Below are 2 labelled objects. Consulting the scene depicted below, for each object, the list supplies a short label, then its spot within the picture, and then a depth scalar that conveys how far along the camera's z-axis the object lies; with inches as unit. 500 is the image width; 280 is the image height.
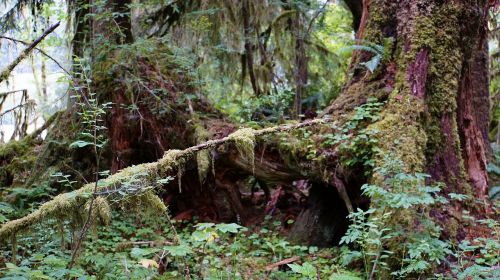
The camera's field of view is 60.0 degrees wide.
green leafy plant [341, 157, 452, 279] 129.8
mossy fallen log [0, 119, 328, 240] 113.7
